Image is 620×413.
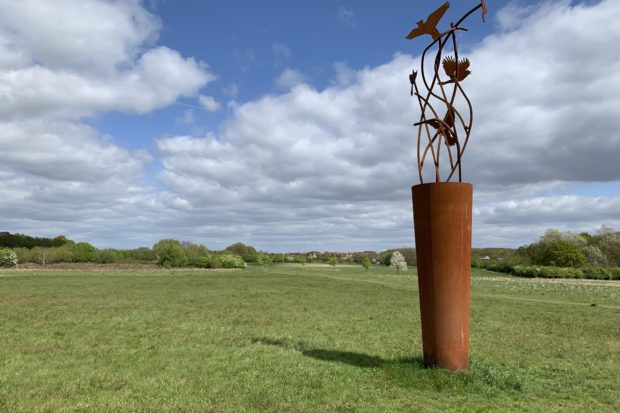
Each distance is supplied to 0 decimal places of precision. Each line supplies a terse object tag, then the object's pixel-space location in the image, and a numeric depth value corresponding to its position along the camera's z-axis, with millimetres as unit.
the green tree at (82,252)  90250
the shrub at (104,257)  90812
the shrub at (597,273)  67375
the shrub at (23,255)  83844
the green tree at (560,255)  79688
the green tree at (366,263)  92675
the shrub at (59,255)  84625
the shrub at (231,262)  88338
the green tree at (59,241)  120062
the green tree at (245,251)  120500
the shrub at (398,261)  84312
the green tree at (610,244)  89875
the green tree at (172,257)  83988
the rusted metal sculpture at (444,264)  9516
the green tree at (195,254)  87875
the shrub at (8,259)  77062
